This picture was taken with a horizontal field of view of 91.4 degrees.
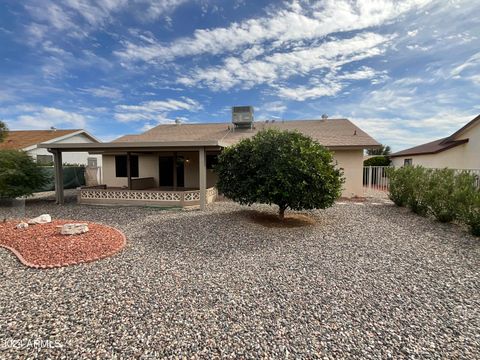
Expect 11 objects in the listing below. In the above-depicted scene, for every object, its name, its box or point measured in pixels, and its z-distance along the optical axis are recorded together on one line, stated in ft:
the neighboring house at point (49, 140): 58.65
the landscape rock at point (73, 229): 18.17
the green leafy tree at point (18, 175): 30.86
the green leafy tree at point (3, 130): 40.37
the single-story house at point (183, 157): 31.96
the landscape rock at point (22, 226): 19.56
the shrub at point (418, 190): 28.02
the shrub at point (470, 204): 20.80
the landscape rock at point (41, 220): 21.00
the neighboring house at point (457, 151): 43.30
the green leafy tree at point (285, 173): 22.22
